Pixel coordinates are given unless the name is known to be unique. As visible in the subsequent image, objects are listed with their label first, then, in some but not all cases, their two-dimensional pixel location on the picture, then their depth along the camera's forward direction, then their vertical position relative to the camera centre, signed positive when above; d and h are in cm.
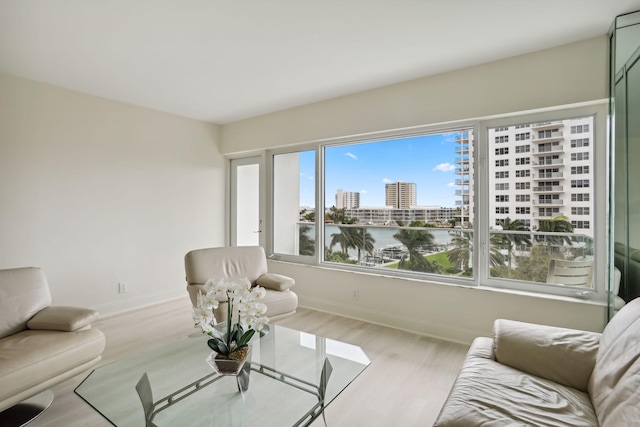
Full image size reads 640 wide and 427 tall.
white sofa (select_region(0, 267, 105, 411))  171 -80
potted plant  161 -58
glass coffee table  139 -90
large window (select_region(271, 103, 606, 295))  261 +8
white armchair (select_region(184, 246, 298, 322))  288 -65
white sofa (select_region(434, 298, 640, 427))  121 -81
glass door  470 +12
